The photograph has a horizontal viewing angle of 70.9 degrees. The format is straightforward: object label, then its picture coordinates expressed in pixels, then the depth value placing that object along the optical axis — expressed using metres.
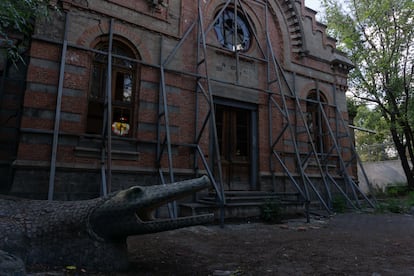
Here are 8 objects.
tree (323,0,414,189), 15.90
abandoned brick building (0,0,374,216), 6.99
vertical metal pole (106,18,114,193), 6.64
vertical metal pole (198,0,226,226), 7.08
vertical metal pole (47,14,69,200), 6.43
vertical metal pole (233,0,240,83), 9.98
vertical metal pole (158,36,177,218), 7.27
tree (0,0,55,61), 4.22
